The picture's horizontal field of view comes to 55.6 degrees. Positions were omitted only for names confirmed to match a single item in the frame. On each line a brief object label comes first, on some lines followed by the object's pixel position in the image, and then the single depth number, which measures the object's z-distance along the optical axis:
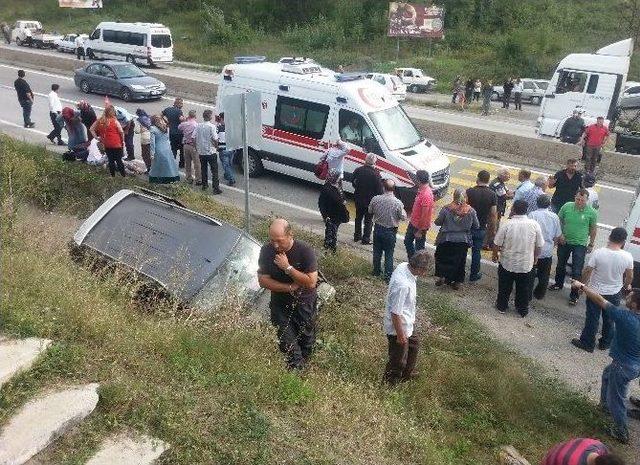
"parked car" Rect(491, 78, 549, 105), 33.00
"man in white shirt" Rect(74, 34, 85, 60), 33.38
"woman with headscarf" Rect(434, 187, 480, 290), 8.40
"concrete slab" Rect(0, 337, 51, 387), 4.48
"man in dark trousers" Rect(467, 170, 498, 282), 8.84
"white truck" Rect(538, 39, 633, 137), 20.55
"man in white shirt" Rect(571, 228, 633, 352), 7.05
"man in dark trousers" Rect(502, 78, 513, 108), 30.52
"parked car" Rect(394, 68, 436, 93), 34.25
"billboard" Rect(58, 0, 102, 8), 55.09
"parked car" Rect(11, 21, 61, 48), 39.19
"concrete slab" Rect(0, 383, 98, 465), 3.89
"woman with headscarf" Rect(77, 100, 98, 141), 13.05
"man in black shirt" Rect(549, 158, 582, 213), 9.79
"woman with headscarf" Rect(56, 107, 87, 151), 12.36
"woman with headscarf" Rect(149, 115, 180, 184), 11.16
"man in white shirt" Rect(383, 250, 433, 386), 5.64
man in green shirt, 8.38
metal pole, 8.15
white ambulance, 11.53
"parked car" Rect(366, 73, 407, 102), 28.45
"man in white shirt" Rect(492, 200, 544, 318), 7.87
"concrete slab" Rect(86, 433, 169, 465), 4.06
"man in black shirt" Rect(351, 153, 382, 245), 9.66
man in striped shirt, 3.83
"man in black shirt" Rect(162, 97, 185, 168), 12.77
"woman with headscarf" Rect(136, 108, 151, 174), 12.10
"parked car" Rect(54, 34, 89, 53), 36.75
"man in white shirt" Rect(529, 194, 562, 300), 8.37
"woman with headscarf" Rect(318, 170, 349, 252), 9.49
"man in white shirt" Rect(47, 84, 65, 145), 14.66
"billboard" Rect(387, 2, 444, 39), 43.34
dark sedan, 21.37
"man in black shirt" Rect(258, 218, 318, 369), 5.57
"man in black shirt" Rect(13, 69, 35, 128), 15.91
